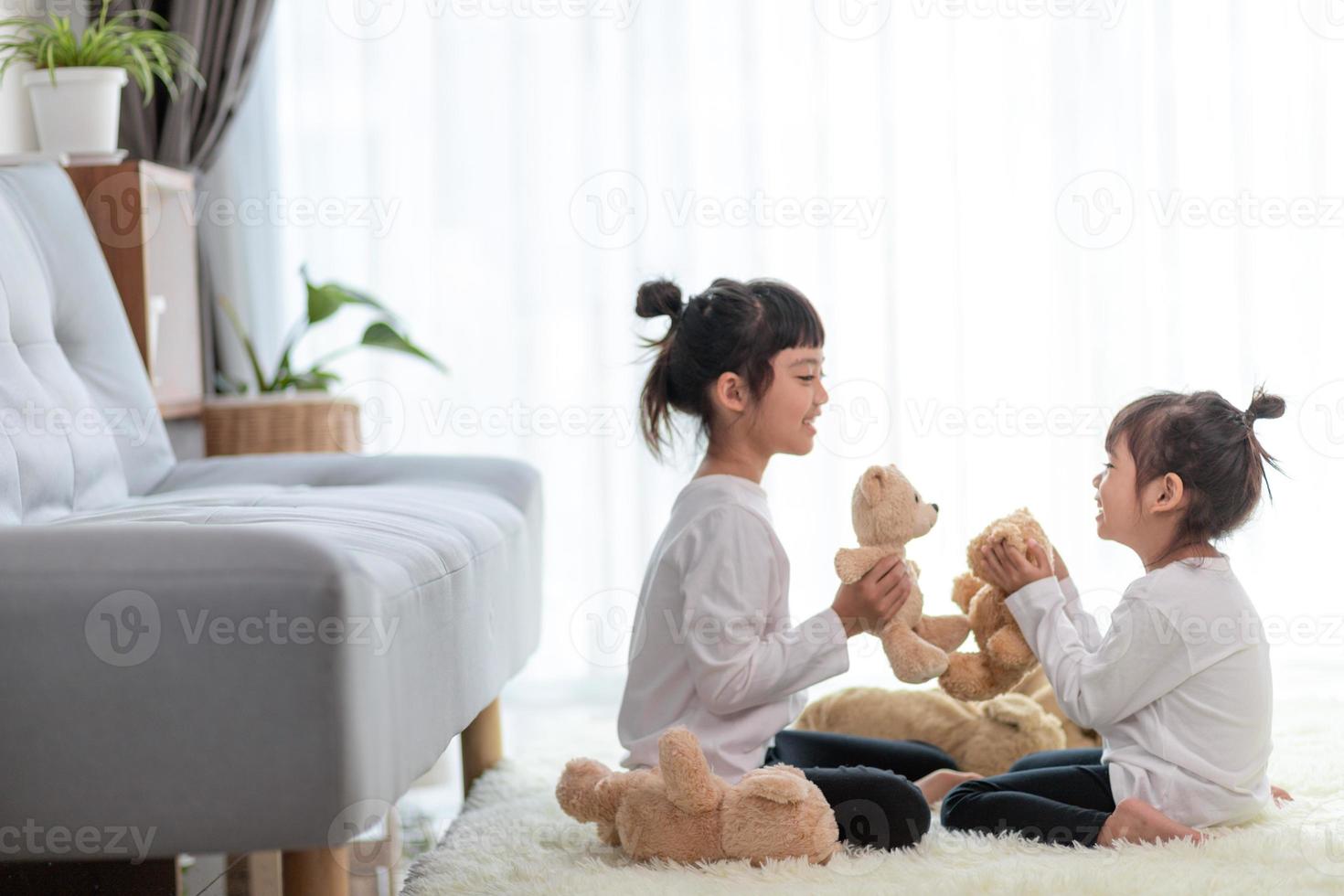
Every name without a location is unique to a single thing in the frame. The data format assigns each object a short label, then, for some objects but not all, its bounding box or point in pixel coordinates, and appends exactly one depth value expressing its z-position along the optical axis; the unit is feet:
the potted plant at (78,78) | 15.36
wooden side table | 15.38
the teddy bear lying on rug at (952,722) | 13.59
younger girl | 12.32
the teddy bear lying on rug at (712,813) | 12.07
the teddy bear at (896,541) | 12.52
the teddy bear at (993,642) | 12.70
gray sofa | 11.10
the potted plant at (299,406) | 16.13
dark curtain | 17.10
